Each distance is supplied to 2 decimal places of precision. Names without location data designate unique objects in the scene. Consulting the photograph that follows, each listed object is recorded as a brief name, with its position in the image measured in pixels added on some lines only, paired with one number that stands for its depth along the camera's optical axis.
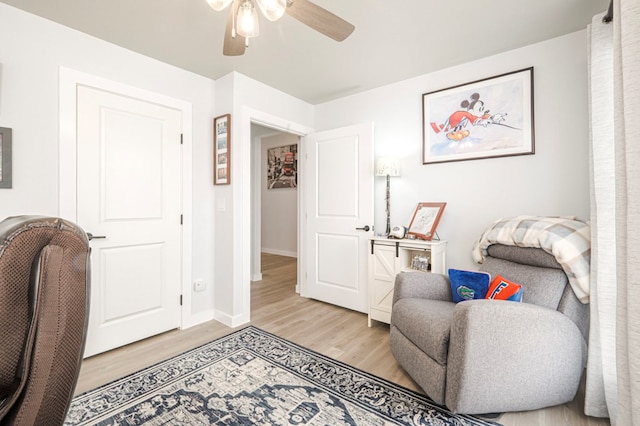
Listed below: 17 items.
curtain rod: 1.57
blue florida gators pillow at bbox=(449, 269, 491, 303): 1.97
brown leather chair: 0.63
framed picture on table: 2.70
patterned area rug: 1.60
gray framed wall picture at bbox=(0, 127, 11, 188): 1.90
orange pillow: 1.78
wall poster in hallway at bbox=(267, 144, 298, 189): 6.11
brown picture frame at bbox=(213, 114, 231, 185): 2.85
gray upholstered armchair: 1.50
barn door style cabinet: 2.64
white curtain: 0.98
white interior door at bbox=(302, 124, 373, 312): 3.17
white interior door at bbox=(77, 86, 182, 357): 2.29
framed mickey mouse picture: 2.43
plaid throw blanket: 1.72
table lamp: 2.94
